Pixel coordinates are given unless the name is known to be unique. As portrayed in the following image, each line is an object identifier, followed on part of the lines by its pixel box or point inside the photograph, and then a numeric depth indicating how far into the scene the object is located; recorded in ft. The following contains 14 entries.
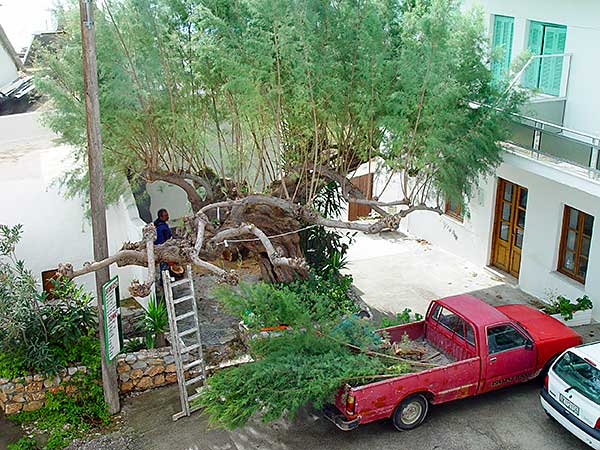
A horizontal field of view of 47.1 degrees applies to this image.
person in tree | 40.42
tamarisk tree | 34.94
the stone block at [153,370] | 34.32
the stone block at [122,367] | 33.94
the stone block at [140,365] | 34.14
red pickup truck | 28.89
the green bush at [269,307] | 28.86
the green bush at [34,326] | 32.40
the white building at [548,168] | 37.17
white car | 27.66
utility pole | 28.30
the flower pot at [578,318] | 39.83
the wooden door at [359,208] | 60.95
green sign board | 30.81
